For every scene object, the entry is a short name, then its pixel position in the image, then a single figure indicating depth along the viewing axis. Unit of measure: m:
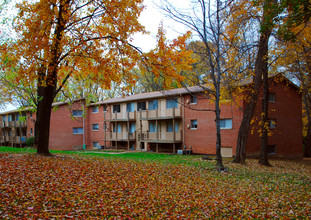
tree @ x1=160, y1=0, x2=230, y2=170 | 13.25
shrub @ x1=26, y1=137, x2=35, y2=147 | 36.45
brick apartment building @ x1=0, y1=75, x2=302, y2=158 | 24.92
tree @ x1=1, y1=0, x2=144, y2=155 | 11.46
